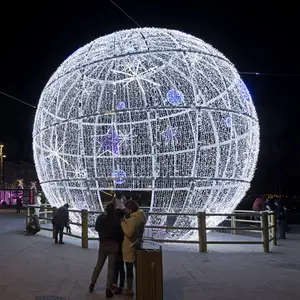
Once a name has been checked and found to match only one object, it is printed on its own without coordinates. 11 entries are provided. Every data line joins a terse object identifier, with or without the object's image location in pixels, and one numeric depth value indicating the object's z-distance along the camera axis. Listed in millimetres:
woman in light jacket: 5418
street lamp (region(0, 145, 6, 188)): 53078
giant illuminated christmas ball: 9414
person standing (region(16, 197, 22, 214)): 25622
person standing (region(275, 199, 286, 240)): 12005
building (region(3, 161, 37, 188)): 57031
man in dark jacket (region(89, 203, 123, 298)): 5539
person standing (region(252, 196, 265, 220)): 13531
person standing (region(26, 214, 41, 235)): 12195
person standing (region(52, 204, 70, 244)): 10205
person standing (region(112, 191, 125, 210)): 9711
